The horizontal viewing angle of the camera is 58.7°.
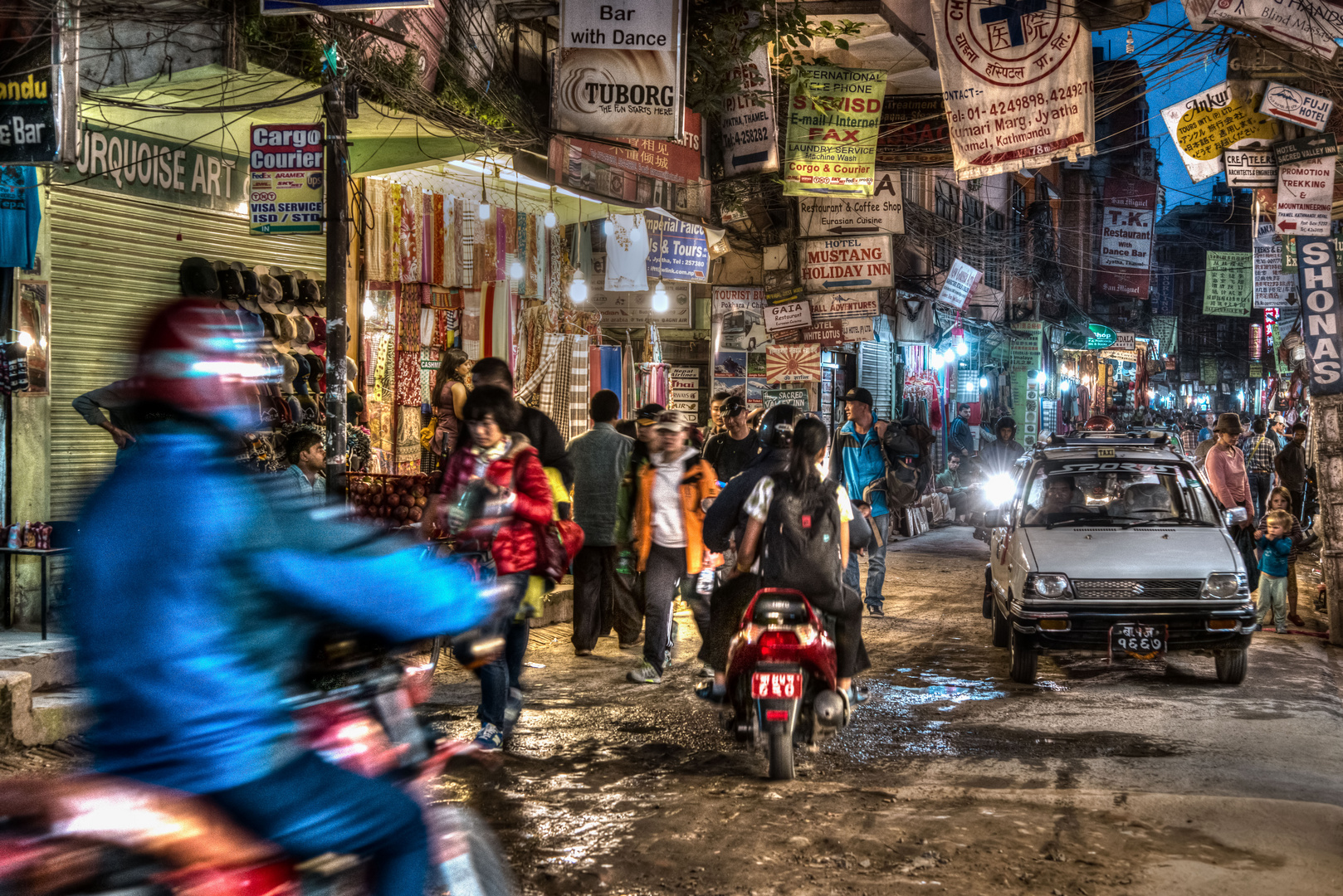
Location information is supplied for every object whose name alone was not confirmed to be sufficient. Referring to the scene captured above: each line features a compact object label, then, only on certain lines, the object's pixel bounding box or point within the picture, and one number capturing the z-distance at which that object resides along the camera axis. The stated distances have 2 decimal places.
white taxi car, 8.25
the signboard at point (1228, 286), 27.92
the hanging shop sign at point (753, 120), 14.36
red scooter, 6.02
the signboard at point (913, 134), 16.42
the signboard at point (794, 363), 20.09
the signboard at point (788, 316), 19.77
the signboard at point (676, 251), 16.25
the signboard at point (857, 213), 18.11
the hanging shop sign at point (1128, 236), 30.53
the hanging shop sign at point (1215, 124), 11.27
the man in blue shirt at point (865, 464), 11.79
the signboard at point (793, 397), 20.52
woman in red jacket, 6.41
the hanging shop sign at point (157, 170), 9.85
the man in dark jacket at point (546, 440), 8.14
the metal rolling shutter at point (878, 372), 26.69
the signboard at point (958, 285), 24.58
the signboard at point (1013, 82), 11.05
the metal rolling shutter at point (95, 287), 9.77
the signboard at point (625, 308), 16.94
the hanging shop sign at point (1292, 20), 9.84
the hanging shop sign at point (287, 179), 9.40
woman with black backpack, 6.38
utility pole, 9.18
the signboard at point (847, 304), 19.45
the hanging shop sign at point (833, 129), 14.18
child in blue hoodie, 10.70
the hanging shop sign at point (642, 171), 11.98
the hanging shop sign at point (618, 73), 10.43
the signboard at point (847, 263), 18.55
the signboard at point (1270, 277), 17.84
